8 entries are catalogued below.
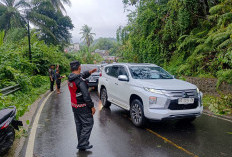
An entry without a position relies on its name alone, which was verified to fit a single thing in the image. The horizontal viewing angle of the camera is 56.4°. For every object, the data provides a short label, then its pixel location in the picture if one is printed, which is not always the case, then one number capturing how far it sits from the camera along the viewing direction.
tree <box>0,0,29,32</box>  26.66
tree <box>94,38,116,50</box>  136.88
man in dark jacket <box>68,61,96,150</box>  4.39
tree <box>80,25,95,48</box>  85.81
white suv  5.52
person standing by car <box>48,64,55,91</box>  13.30
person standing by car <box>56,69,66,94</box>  12.87
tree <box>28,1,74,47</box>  29.06
